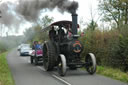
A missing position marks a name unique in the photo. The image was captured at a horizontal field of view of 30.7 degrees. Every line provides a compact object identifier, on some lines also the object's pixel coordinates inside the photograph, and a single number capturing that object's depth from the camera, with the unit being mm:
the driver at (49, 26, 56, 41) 13454
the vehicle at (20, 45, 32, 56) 31519
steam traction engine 11129
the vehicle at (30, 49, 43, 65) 16562
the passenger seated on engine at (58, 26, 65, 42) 12719
